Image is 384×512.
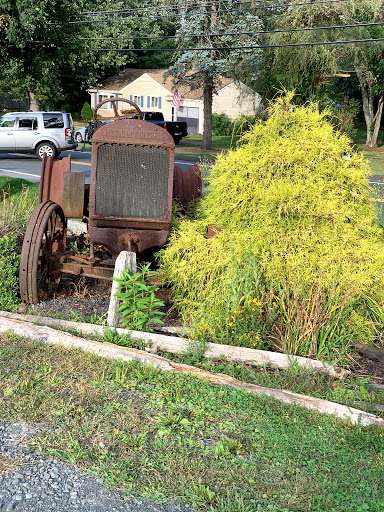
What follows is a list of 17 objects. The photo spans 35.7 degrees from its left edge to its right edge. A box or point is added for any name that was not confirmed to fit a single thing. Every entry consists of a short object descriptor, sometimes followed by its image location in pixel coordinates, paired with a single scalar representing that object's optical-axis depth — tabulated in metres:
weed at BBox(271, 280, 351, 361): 5.05
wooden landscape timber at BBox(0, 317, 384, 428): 4.09
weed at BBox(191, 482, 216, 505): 3.13
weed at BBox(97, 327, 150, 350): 5.09
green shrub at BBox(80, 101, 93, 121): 48.31
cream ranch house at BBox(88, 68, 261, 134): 47.41
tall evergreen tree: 30.78
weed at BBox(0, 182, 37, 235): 8.40
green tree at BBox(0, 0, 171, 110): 18.27
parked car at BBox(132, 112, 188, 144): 35.28
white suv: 24.42
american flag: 30.27
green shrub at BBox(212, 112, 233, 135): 45.19
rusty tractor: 6.34
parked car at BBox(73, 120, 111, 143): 32.45
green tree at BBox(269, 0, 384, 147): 27.83
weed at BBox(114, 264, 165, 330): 5.29
